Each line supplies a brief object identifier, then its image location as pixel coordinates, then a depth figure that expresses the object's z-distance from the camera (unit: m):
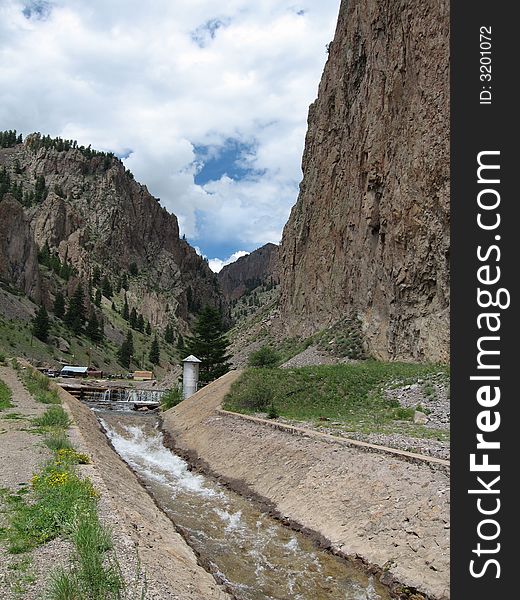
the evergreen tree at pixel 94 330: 127.25
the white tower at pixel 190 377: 50.44
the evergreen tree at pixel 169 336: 180.90
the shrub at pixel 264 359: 54.78
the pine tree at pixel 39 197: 197.45
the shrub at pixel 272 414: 27.53
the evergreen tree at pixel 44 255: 158.51
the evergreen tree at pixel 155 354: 145.12
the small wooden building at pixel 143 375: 106.19
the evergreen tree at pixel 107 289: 178.62
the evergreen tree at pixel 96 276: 180.15
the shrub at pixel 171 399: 50.91
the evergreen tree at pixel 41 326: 101.12
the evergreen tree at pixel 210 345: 61.31
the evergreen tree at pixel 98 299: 161.12
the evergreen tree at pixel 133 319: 167.41
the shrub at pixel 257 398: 33.00
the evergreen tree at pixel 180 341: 170.45
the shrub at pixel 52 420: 24.04
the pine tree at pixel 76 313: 124.38
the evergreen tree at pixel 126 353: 128.38
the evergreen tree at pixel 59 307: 126.19
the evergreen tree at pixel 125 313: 169.24
